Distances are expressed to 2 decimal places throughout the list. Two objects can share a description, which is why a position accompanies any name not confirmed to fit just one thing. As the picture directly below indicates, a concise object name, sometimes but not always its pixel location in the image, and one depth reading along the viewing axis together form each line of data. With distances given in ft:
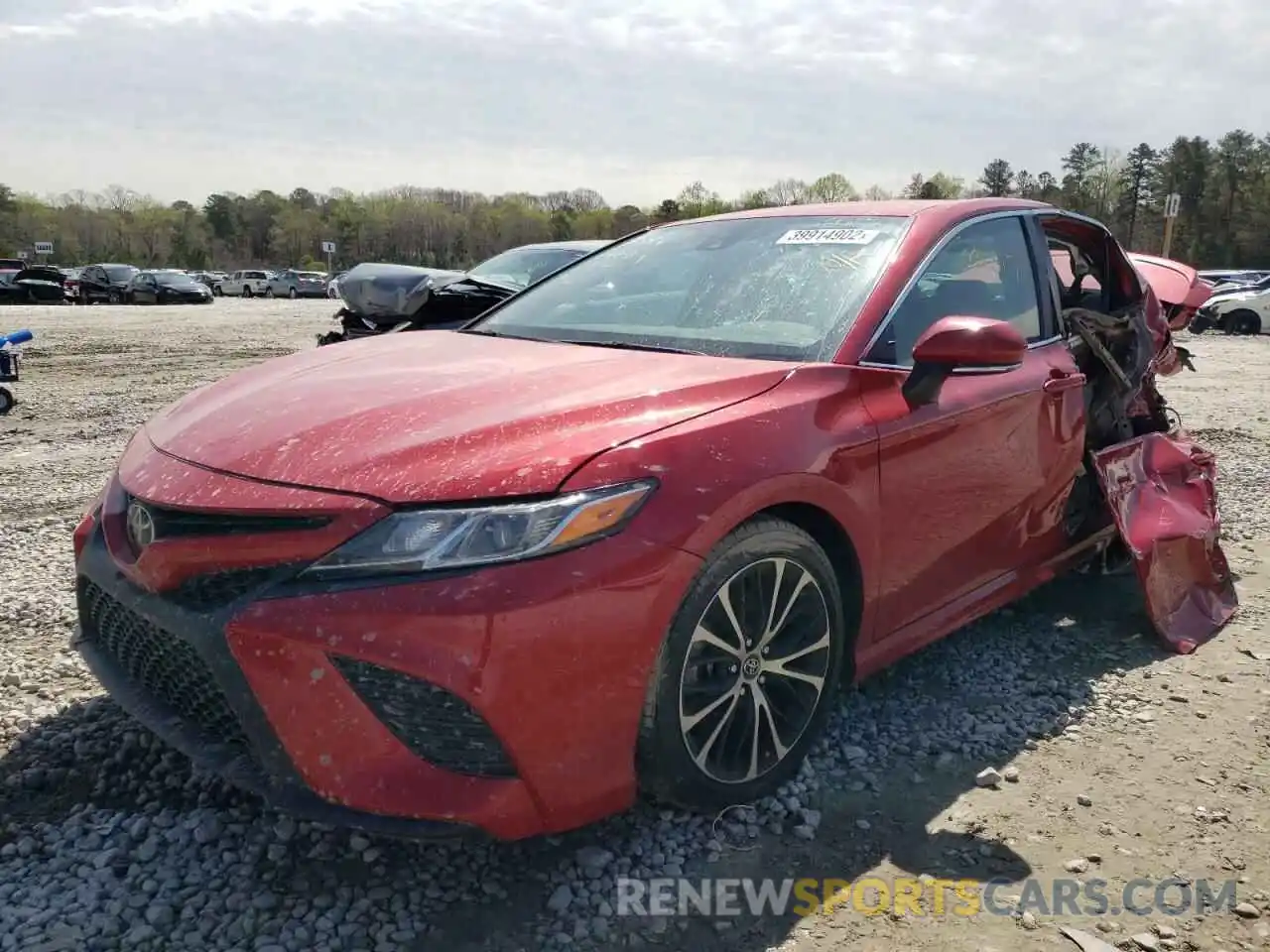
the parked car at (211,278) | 183.89
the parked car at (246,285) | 169.99
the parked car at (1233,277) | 97.95
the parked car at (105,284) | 121.29
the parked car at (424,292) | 26.86
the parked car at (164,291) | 119.96
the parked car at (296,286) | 165.37
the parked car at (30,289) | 109.50
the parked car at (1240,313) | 71.10
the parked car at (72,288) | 123.13
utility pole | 74.49
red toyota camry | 6.30
